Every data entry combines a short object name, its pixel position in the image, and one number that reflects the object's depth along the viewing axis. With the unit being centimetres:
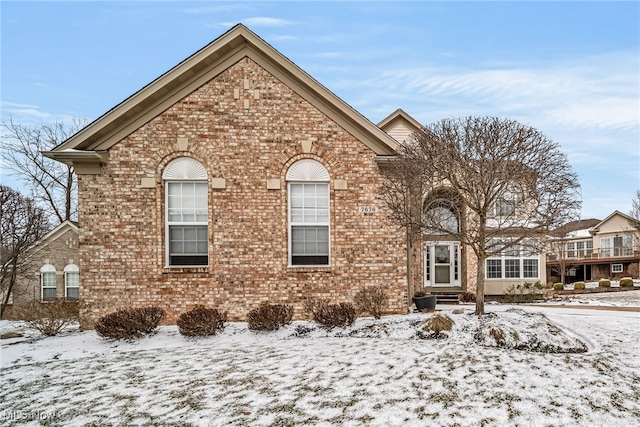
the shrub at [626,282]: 2566
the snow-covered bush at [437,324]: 858
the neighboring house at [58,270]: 2233
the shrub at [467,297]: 1827
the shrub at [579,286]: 2634
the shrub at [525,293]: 1955
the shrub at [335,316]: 943
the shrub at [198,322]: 906
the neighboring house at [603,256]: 3566
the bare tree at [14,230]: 1338
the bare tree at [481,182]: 908
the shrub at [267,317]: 931
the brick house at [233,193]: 1051
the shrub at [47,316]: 986
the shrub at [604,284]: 2632
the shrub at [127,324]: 890
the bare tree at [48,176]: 2516
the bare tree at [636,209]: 2739
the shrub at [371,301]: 1024
